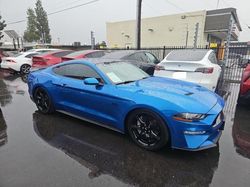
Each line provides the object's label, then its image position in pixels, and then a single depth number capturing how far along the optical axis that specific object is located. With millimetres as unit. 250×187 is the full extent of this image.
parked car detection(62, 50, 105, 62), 8844
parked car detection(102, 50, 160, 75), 7789
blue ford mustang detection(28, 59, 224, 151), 2994
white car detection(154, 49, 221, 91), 5648
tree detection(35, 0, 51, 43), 66375
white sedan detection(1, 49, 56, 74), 11711
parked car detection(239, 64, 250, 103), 5102
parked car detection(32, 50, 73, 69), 10156
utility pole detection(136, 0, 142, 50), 13284
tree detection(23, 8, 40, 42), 65688
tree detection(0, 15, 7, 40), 49906
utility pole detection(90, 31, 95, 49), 15869
